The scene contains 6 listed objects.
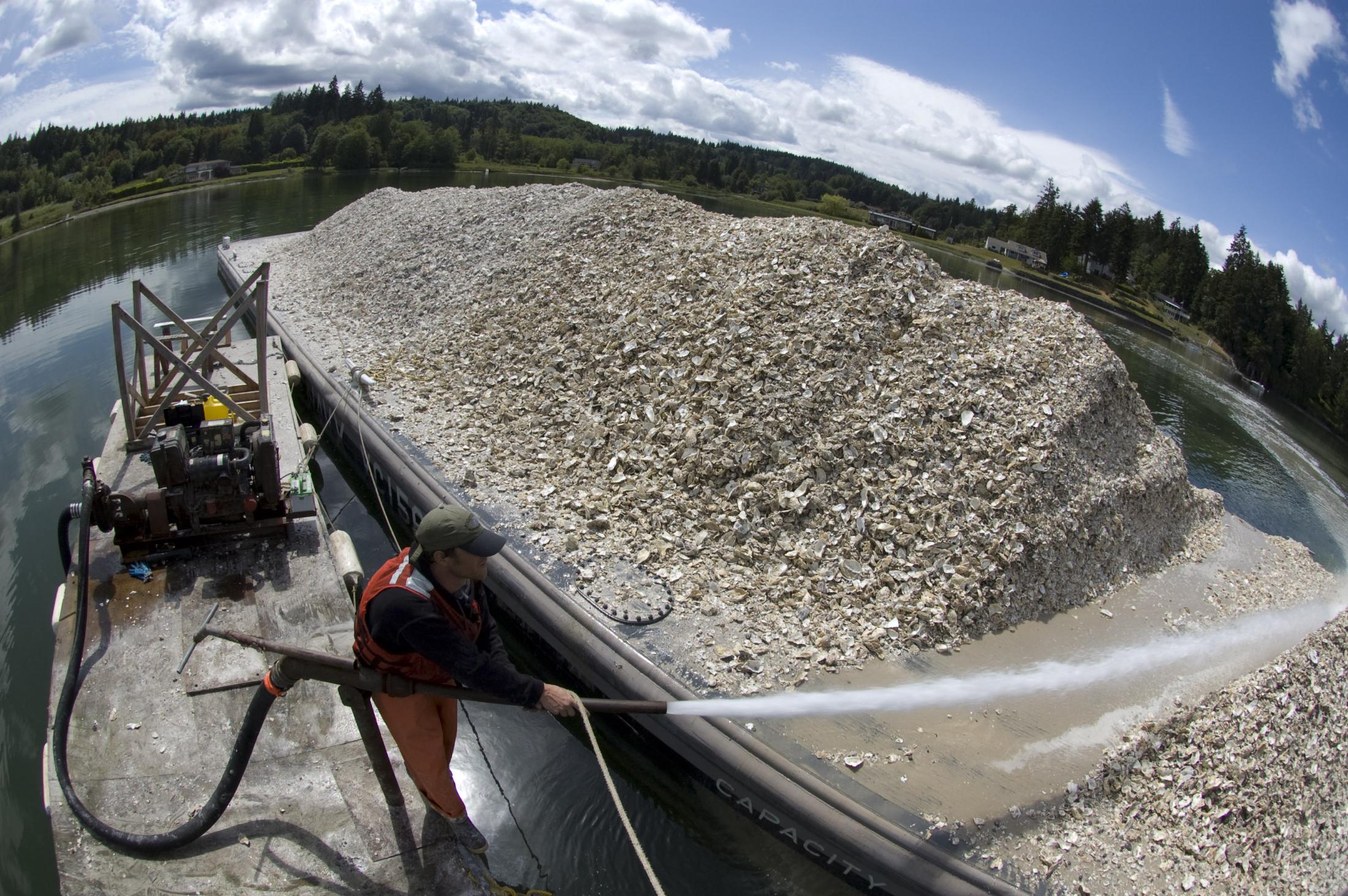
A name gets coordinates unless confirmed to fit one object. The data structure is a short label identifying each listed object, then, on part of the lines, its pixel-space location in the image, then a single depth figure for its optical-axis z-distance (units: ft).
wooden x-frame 22.57
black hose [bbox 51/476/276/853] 11.71
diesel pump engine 19.30
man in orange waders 9.66
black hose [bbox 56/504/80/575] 19.35
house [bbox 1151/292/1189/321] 142.20
